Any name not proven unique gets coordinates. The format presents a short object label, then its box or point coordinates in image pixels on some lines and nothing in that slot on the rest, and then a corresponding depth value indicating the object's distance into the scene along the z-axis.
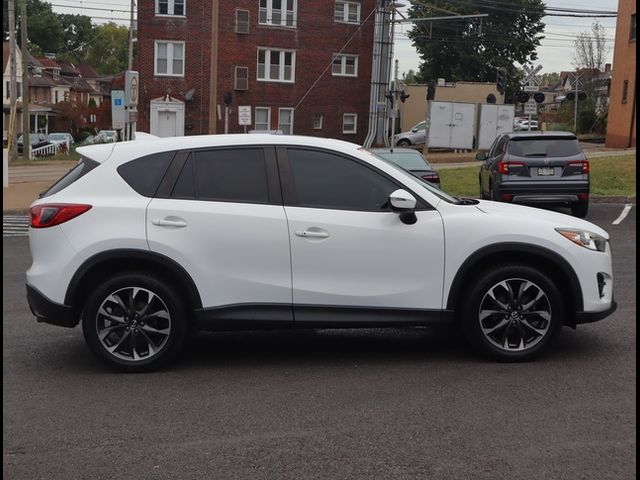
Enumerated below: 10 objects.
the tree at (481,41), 61.59
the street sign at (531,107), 27.94
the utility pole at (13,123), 42.19
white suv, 6.28
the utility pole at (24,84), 41.03
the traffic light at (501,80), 33.03
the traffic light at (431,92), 33.25
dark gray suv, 16.14
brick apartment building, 45.72
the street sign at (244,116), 30.14
